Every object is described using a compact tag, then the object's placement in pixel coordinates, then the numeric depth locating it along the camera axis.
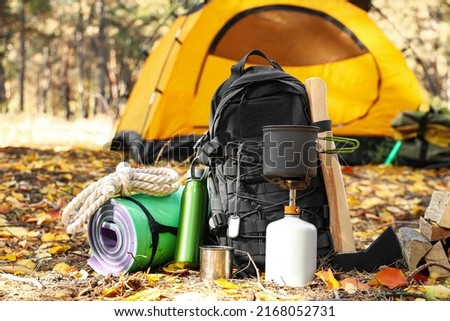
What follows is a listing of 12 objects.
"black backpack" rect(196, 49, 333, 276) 2.62
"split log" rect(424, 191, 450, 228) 2.65
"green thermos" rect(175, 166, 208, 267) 2.71
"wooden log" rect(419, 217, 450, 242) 2.70
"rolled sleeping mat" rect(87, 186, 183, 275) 2.60
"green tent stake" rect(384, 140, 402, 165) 6.41
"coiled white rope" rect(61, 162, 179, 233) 2.67
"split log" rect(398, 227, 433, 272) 2.62
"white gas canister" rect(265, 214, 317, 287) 2.43
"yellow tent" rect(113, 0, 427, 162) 6.11
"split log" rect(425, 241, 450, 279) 2.58
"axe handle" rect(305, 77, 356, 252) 2.73
